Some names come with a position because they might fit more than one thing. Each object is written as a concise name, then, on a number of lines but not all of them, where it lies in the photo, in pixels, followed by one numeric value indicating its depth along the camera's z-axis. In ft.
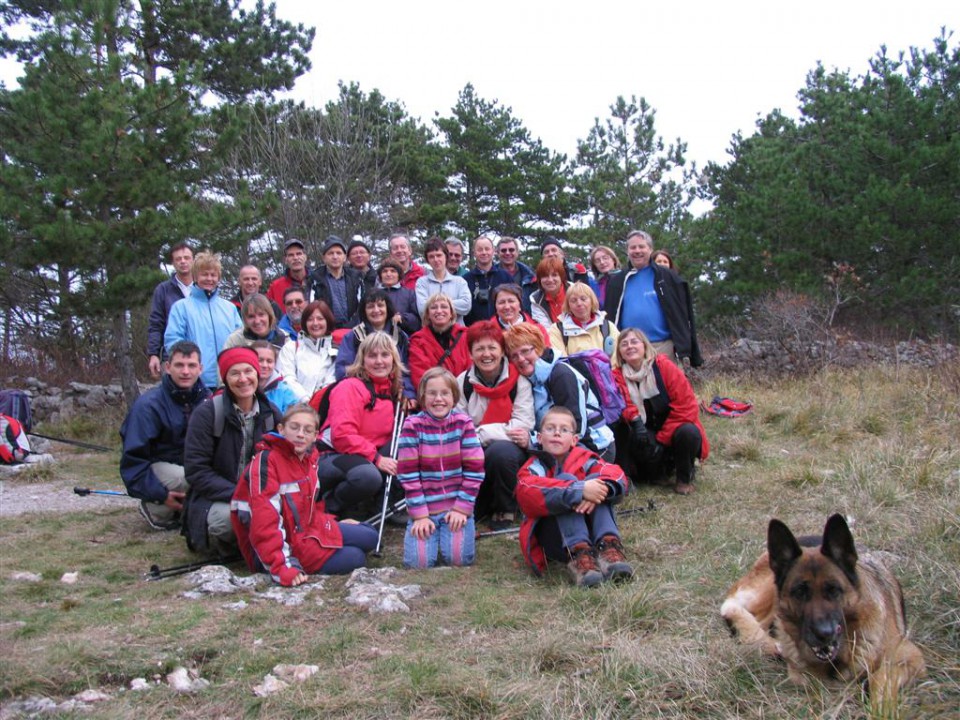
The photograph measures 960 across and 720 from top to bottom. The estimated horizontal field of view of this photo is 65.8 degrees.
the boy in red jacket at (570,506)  13.30
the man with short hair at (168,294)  21.74
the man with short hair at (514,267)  24.35
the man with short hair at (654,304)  22.49
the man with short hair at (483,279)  23.89
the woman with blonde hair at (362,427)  16.75
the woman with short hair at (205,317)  20.86
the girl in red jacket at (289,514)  13.93
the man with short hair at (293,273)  23.53
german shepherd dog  8.17
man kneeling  17.20
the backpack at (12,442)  26.99
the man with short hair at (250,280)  22.56
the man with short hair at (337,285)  22.99
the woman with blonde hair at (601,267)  24.23
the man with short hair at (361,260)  24.03
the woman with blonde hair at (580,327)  20.08
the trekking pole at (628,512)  17.02
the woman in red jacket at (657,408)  19.38
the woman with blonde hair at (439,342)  19.29
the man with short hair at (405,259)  24.02
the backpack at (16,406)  29.96
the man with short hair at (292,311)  21.90
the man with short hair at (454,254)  23.81
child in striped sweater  15.15
